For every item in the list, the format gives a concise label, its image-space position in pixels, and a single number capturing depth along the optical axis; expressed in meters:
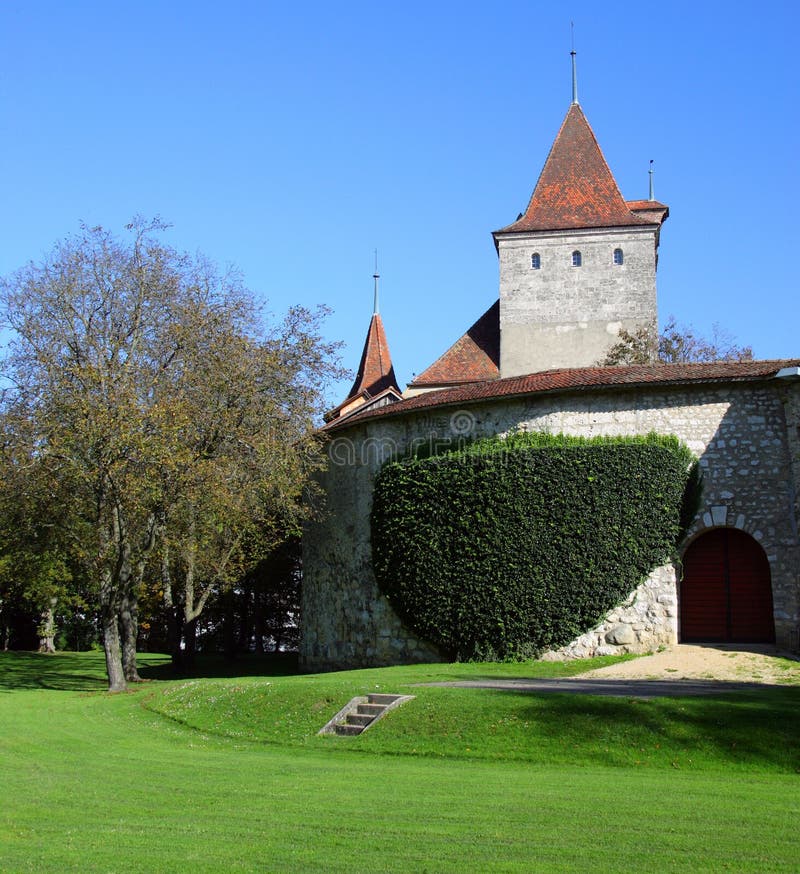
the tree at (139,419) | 21.50
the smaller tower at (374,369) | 43.16
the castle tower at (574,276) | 37.97
